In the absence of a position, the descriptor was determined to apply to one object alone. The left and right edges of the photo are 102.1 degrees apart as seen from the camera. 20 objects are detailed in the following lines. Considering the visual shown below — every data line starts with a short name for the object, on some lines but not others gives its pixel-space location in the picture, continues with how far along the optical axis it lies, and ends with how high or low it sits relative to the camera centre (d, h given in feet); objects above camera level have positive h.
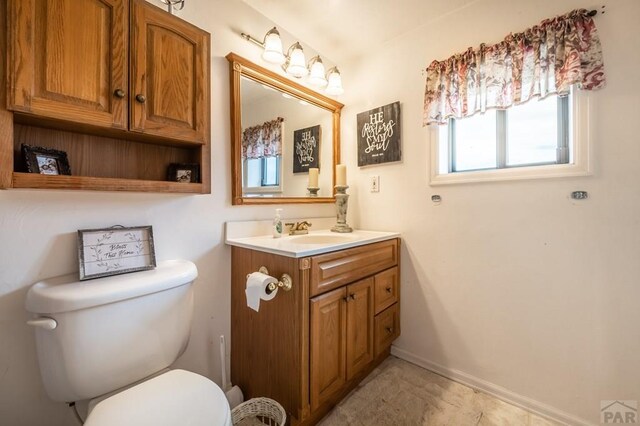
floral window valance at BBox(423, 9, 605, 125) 3.81 +2.40
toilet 2.54 -1.56
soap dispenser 4.98 -0.24
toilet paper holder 3.63 -1.02
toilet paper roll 3.56 -1.06
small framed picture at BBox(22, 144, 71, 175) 2.84 +0.61
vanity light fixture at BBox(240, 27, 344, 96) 4.84 +3.10
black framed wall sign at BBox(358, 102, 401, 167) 5.91 +1.85
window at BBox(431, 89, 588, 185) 4.08 +1.26
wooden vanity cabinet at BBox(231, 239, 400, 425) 3.72 -1.91
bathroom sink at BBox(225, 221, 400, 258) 3.84 -0.50
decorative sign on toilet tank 3.15 -0.48
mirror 4.76 +1.64
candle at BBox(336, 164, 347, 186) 6.16 +0.90
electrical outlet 6.31 +0.70
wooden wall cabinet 2.54 +1.43
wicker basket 3.98 -3.14
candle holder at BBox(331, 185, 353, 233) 6.11 +0.08
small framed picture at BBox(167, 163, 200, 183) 4.02 +0.64
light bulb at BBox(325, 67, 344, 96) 6.02 +3.07
